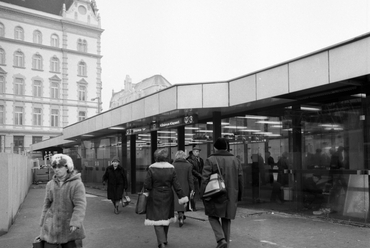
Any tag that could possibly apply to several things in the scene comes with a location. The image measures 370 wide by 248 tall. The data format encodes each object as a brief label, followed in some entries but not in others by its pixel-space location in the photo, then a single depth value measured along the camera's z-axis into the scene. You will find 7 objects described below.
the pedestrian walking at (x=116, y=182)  11.55
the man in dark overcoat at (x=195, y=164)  10.20
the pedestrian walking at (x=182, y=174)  8.87
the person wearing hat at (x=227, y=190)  5.94
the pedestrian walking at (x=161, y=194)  6.55
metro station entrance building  8.45
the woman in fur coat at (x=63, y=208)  4.09
